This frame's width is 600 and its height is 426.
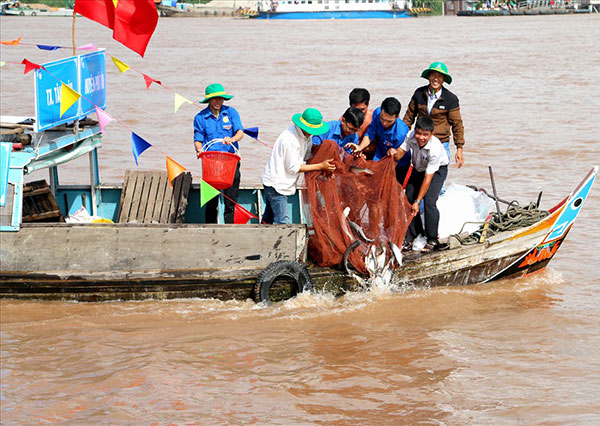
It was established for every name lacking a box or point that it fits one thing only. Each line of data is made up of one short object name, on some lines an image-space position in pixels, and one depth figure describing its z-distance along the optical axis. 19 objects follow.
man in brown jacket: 17.11
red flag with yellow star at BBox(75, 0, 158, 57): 16.56
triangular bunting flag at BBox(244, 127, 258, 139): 18.50
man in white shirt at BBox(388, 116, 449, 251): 16.23
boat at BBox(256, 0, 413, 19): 187.25
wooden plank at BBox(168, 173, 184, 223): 18.44
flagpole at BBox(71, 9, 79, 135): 17.33
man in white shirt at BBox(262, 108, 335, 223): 15.84
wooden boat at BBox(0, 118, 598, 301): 16.25
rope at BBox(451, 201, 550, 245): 17.59
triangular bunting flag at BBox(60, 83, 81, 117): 16.36
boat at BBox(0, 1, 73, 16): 196.12
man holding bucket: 17.66
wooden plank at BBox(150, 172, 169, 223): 18.44
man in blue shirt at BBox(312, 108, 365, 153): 15.73
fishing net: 16.61
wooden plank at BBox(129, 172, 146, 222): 18.55
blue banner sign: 15.91
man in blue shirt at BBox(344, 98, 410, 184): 16.28
